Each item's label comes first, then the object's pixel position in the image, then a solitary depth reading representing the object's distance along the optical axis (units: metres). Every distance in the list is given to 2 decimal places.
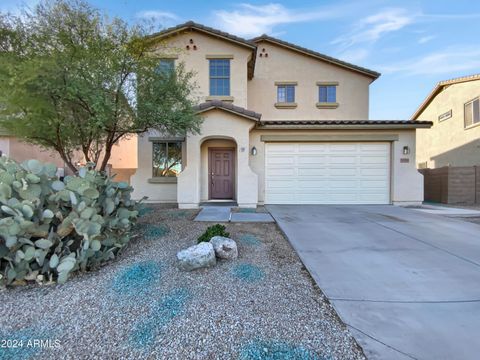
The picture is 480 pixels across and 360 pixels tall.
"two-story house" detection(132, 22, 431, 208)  9.72
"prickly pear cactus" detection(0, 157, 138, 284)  3.46
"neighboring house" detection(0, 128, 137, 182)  12.46
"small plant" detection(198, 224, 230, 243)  4.67
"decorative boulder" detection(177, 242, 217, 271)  3.96
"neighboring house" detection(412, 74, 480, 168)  14.91
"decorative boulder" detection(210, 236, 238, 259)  4.32
